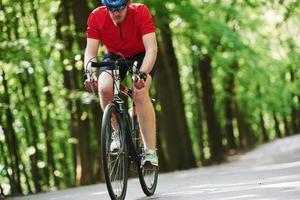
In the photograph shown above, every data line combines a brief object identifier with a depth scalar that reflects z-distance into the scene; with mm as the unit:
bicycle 6371
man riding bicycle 6789
